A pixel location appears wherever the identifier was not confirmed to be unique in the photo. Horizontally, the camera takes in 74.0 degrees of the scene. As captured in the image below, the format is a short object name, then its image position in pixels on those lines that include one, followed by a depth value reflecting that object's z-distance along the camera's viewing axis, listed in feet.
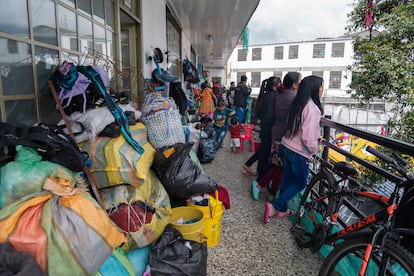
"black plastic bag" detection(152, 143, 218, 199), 6.43
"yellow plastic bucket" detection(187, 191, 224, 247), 6.60
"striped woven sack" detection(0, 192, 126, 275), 3.33
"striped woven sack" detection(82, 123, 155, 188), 5.53
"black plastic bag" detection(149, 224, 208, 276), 4.94
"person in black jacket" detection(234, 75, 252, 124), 24.80
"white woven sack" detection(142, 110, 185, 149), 7.18
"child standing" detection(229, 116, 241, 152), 16.35
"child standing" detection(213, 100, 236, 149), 16.56
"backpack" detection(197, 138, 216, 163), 13.80
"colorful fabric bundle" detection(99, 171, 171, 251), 5.33
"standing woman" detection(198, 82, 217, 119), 19.89
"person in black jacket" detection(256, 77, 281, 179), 10.03
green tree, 22.15
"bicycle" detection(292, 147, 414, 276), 3.99
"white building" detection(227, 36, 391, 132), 81.56
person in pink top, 6.98
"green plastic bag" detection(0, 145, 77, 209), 3.85
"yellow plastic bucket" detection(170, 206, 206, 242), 5.97
